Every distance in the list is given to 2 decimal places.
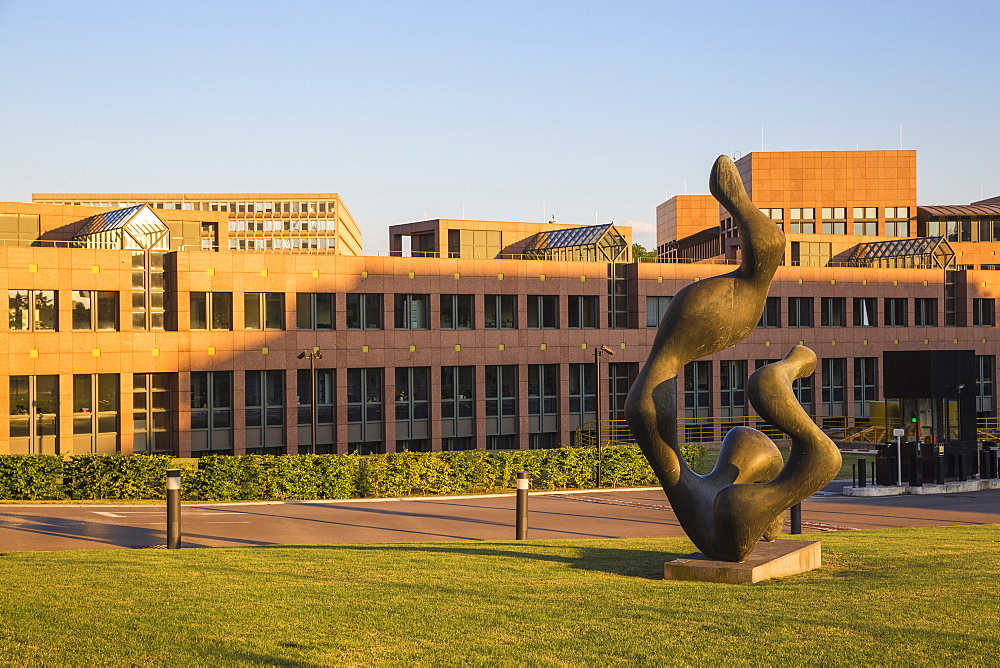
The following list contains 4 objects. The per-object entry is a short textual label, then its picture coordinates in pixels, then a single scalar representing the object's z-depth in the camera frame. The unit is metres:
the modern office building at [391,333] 42.00
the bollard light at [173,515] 19.00
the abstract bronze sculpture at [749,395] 13.91
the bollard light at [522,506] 20.31
